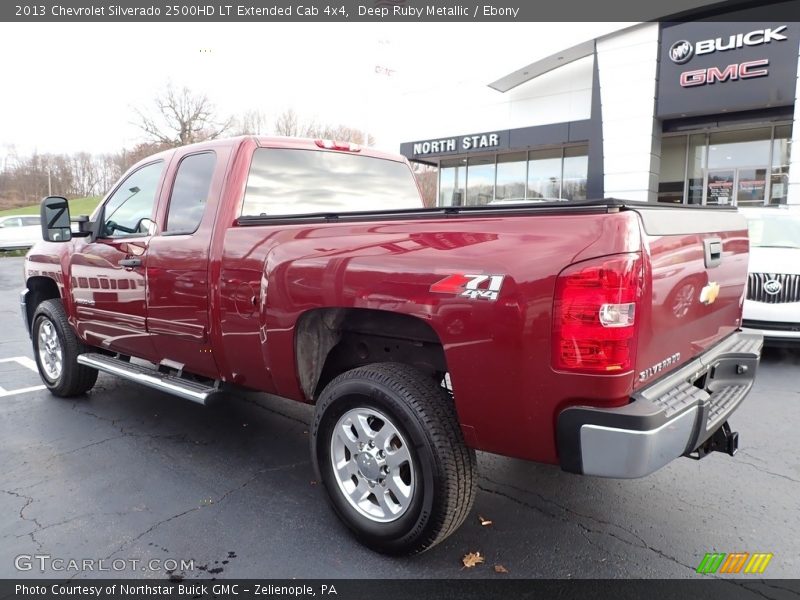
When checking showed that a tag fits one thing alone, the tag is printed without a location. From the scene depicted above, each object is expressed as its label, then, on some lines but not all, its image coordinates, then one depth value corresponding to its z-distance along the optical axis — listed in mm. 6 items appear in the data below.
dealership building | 16141
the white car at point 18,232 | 24703
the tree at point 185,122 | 42438
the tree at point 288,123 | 46344
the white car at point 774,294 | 6152
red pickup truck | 2125
